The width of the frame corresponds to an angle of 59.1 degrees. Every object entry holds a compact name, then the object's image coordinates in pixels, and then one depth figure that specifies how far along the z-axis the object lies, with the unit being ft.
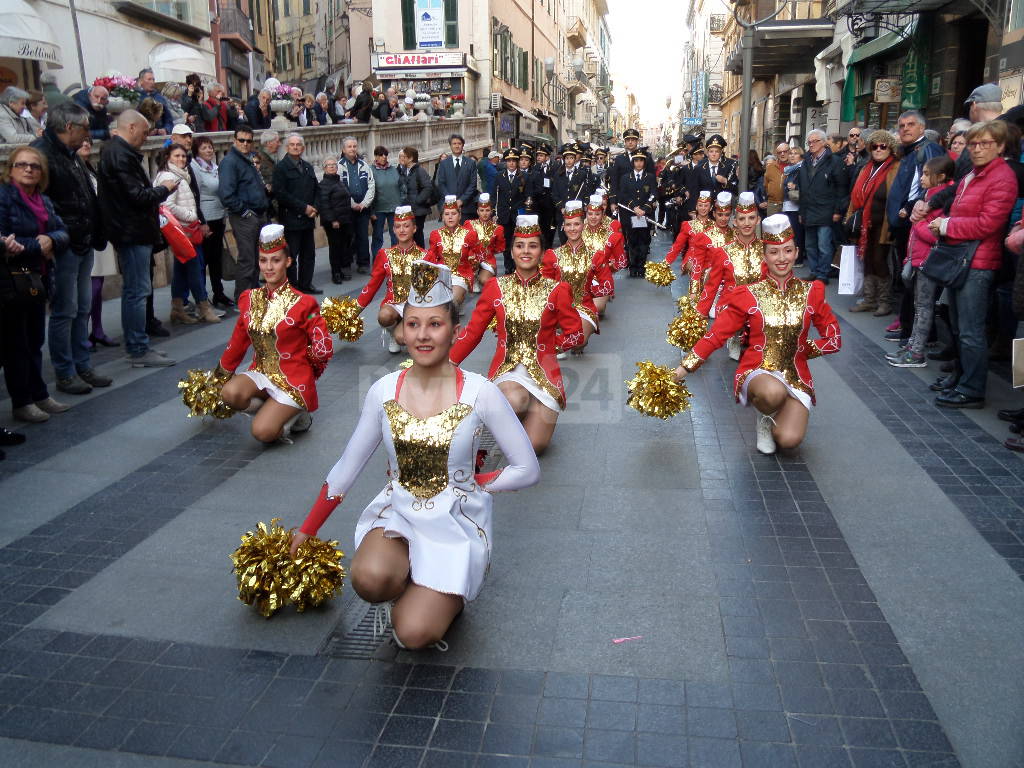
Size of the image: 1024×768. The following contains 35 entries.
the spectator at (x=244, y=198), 36.32
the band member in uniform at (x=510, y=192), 51.88
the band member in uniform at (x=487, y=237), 39.65
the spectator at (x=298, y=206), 40.50
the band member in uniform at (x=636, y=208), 51.57
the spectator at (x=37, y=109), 35.65
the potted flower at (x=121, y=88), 41.56
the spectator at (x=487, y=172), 66.74
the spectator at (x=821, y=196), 43.27
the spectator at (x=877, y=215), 35.96
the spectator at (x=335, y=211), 44.83
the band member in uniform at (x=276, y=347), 21.49
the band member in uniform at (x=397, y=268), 31.38
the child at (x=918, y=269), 27.50
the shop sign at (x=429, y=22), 121.70
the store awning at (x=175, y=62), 67.92
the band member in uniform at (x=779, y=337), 20.39
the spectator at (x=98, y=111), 38.65
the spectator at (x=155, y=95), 44.68
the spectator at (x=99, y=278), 30.25
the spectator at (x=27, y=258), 21.86
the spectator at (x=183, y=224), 33.24
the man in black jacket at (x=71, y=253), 24.48
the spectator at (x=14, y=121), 32.55
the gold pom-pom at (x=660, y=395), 20.56
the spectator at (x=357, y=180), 47.96
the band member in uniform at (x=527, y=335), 20.94
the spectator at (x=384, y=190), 49.85
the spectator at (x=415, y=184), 50.49
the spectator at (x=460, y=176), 52.49
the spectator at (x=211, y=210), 37.04
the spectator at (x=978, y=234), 22.85
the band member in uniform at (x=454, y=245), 36.11
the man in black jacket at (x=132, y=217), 27.30
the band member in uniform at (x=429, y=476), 12.41
